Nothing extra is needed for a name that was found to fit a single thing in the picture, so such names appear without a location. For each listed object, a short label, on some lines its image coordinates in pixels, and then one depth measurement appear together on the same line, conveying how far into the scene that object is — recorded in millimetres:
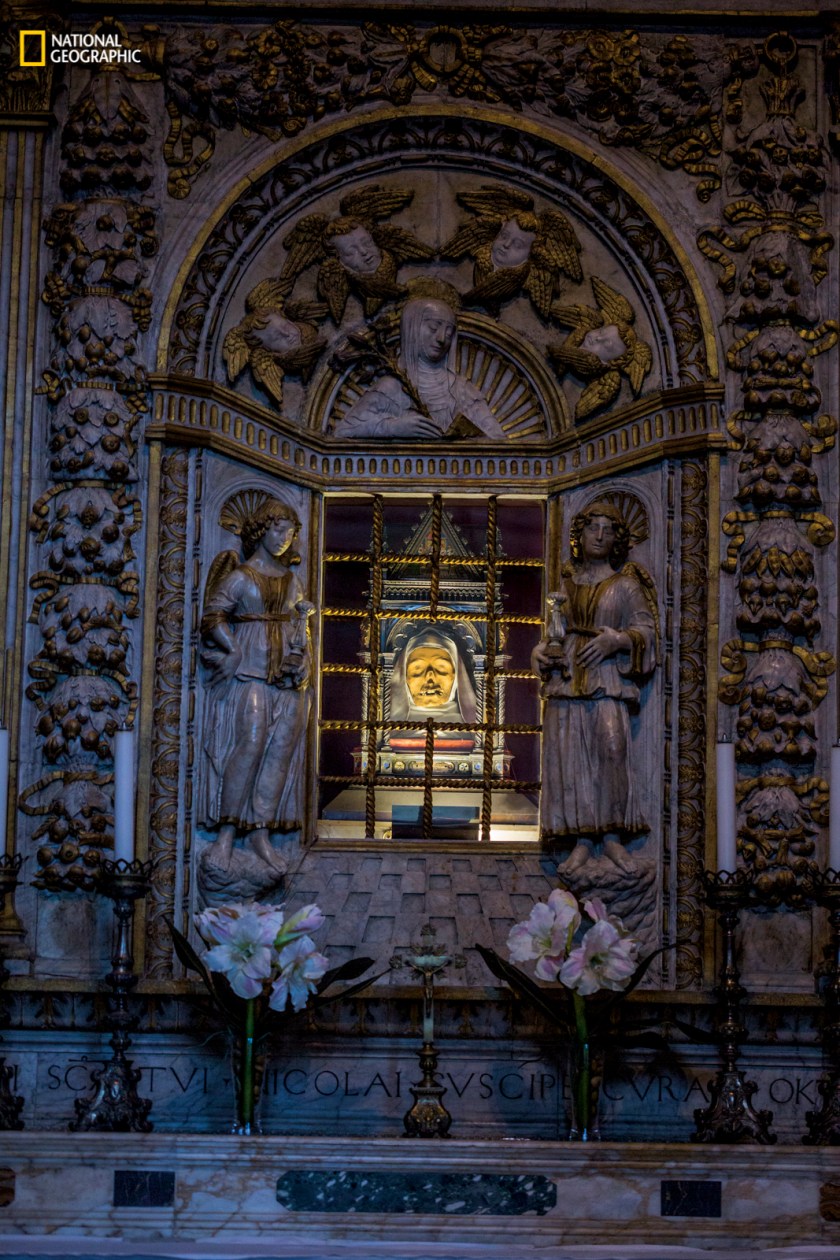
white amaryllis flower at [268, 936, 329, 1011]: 7734
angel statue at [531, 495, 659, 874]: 8914
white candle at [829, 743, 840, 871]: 7906
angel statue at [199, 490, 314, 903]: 8906
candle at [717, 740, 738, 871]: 7953
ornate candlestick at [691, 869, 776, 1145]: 7727
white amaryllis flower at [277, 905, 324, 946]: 7766
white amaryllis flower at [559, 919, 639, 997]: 7766
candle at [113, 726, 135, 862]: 7957
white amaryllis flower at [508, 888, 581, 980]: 7820
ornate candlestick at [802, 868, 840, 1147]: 7703
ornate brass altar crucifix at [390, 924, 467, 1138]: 7590
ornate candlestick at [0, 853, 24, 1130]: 7840
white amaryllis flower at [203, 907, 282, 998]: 7668
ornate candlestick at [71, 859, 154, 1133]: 7754
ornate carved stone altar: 8719
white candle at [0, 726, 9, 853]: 8016
